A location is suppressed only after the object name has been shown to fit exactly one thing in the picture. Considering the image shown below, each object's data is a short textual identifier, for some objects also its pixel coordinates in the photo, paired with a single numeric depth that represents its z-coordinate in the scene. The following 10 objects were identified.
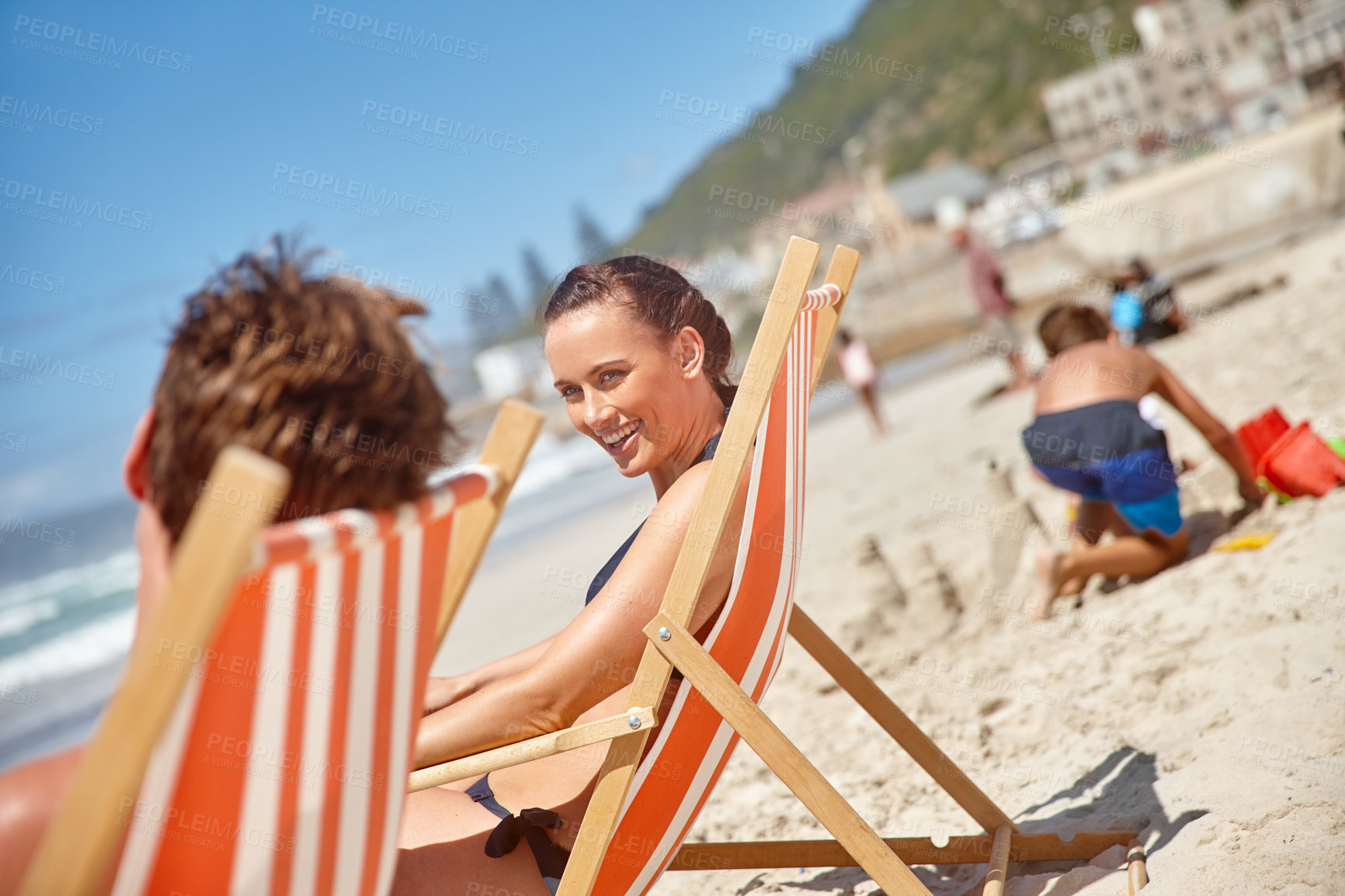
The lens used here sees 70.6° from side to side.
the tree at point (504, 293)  99.50
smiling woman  1.64
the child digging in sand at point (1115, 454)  3.83
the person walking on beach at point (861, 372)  12.06
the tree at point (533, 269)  137.15
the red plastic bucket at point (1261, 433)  4.05
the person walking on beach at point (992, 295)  10.68
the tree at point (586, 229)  125.56
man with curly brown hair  1.05
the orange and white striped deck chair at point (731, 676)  1.62
